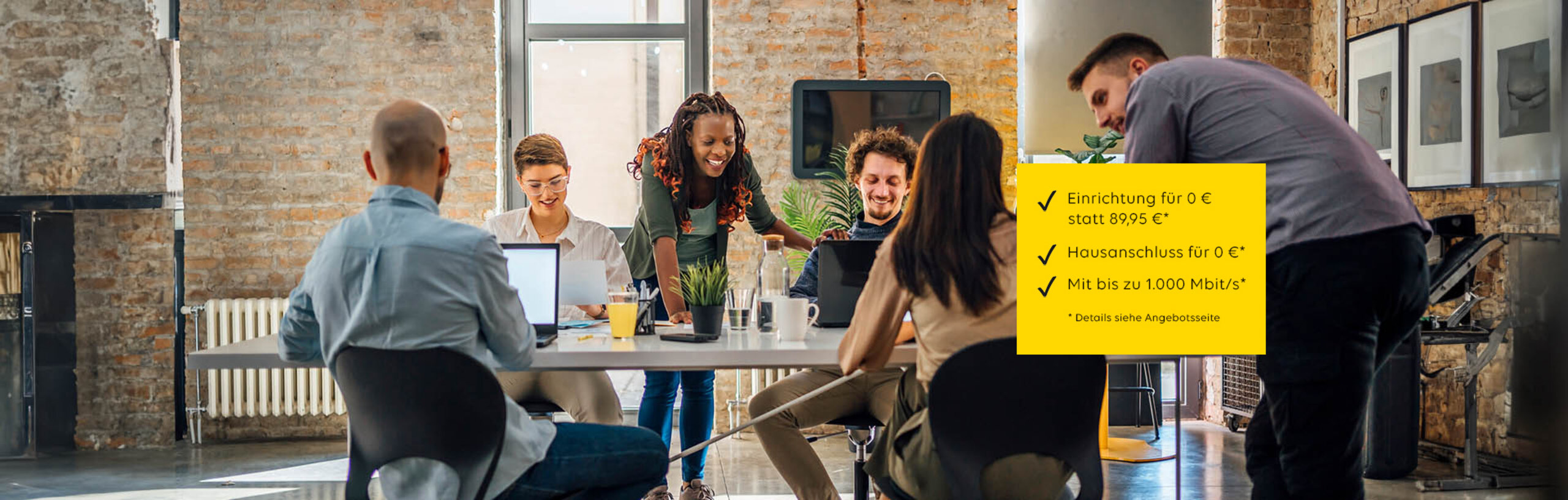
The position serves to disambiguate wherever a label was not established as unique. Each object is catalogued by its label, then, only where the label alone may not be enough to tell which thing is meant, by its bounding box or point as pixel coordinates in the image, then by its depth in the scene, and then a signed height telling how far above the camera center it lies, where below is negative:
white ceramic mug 2.38 -0.17
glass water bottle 2.57 -0.09
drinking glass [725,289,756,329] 2.53 -0.16
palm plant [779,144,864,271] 4.54 +0.17
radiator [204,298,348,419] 4.59 -0.62
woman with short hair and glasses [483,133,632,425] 2.83 +0.02
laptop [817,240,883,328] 2.52 -0.08
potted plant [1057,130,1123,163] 4.44 +0.41
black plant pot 2.40 -0.17
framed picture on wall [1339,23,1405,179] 4.38 +0.64
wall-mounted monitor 4.79 +0.61
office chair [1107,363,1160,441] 4.89 -0.72
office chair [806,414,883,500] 2.58 -0.50
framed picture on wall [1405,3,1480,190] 3.99 +0.55
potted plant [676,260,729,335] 2.40 -0.13
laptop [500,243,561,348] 2.44 -0.08
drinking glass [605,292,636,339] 2.42 -0.17
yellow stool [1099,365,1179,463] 4.34 -0.88
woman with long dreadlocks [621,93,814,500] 3.12 +0.10
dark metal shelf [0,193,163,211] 4.34 +0.17
